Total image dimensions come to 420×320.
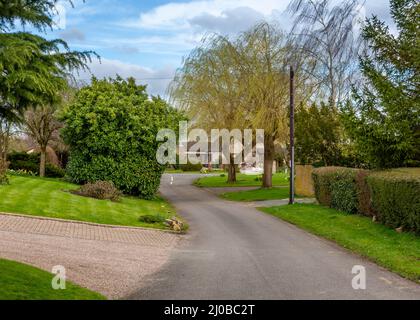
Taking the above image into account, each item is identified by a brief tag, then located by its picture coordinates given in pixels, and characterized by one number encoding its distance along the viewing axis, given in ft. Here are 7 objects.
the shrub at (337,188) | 69.62
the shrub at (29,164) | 143.54
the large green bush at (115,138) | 96.02
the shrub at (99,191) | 83.46
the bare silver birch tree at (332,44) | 88.17
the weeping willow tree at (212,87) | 120.67
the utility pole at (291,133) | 84.58
